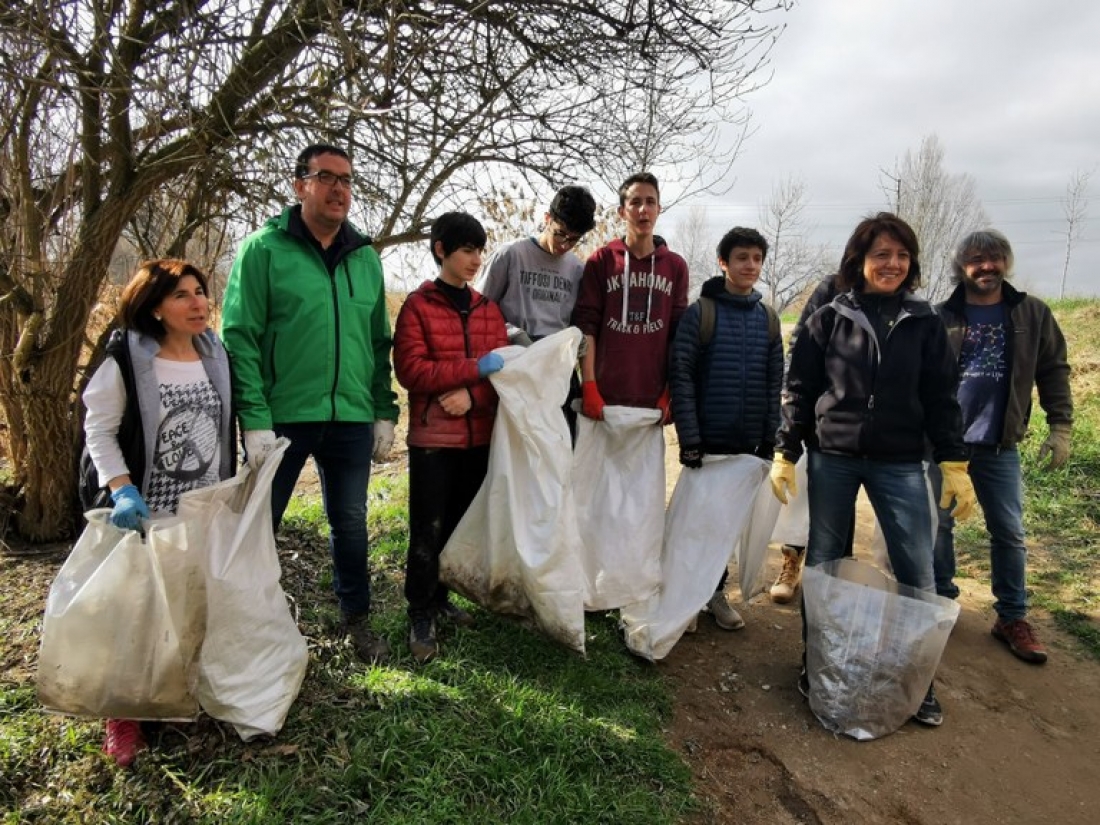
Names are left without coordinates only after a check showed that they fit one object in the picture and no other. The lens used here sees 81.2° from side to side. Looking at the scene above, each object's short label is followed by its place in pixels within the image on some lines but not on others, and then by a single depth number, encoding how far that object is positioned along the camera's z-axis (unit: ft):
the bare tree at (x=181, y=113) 7.95
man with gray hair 9.32
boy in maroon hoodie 9.11
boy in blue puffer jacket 9.04
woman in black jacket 7.86
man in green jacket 7.04
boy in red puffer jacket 7.80
